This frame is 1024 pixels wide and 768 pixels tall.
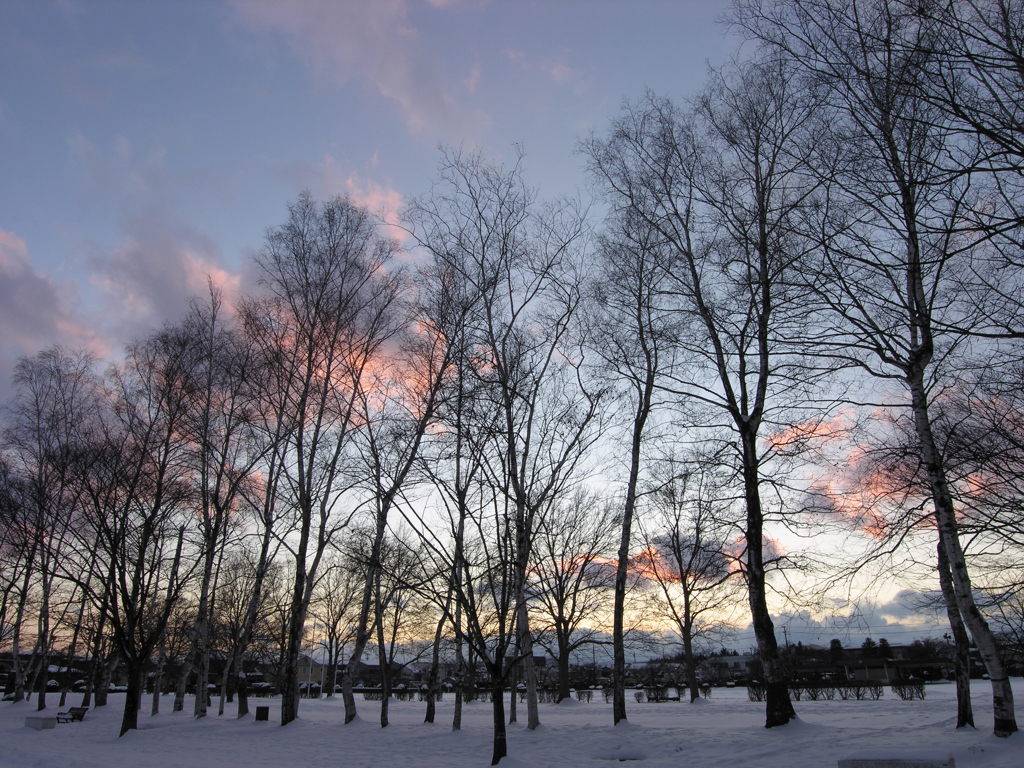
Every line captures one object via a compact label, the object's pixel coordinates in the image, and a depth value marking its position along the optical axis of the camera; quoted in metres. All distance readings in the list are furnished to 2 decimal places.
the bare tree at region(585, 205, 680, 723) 13.28
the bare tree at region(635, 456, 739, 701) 25.82
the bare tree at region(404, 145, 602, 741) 10.93
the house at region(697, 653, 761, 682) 65.66
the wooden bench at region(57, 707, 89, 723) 18.31
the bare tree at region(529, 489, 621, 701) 27.62
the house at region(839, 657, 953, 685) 57.27
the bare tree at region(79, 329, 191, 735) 14.09
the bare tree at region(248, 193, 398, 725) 16.08
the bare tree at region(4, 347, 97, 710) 17.95
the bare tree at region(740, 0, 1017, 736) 4.92
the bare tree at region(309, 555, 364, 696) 38.72
